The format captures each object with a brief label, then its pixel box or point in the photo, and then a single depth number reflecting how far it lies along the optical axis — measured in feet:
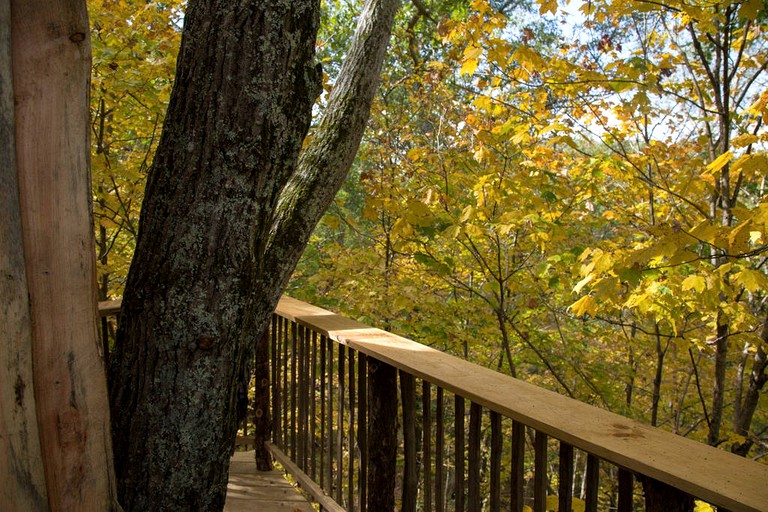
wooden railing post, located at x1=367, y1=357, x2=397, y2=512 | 7.08
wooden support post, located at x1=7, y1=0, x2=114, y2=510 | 4.33
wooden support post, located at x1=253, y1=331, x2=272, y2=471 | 10.75
